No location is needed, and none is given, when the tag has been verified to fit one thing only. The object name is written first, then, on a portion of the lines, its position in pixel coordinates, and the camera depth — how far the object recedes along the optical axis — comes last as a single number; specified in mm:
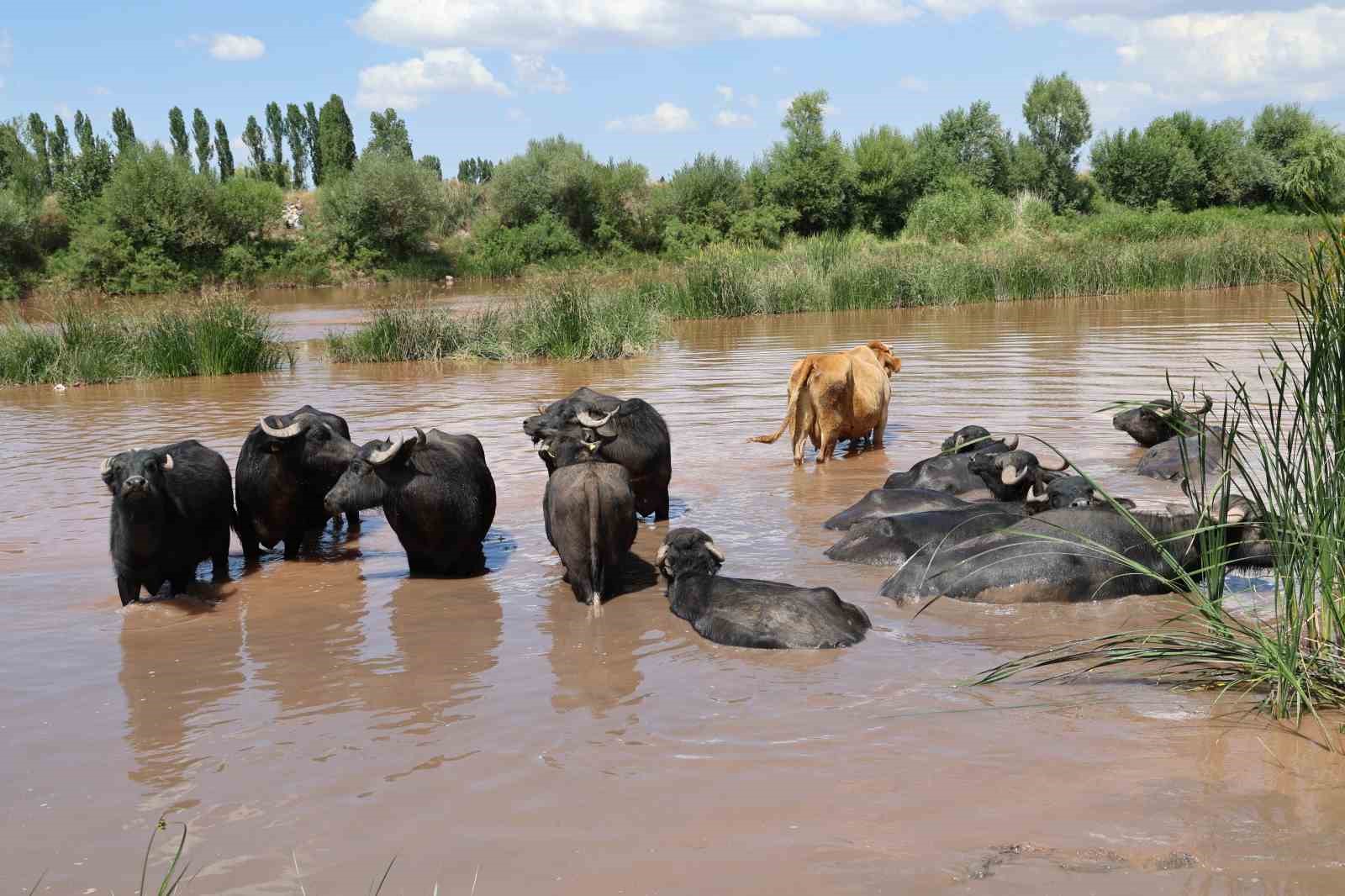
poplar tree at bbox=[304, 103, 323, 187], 105375
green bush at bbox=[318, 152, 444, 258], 66375
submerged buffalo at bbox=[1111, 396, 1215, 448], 10781
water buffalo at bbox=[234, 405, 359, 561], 8156
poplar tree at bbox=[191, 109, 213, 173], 100938
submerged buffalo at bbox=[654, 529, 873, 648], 5930
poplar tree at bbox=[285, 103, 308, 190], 106188
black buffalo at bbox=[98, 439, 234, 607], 7004
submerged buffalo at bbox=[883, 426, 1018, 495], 9461
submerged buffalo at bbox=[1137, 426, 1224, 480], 9570
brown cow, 10977
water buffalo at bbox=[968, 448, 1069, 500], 8320
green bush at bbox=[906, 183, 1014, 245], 51781
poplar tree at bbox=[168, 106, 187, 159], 98625
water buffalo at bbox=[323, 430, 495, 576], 7512
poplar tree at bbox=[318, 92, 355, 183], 89438
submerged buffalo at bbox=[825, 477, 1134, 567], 7320
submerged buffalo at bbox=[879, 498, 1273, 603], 6527
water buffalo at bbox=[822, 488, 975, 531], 8305
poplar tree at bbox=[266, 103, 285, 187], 106625
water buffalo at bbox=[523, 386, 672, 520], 8250
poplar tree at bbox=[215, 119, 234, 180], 102938
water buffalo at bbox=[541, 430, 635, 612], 6867
